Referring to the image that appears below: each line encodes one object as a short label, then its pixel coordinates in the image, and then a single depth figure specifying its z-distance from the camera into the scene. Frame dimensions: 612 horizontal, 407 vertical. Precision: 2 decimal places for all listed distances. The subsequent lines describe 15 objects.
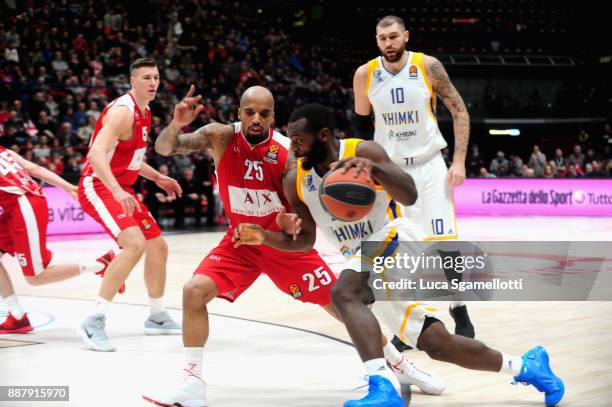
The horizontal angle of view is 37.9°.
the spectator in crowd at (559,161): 19.69
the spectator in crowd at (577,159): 19.65
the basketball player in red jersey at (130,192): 5.86
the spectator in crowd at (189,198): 14.98
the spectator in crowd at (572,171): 18.36
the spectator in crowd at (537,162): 19.38
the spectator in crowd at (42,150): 14.53
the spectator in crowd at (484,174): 18.84
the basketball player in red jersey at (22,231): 6.38
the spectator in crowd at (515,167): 20.12
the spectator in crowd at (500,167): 20.19
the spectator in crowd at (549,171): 18.62
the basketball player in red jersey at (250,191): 4.58
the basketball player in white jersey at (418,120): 5.57
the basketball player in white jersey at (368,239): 3.84
